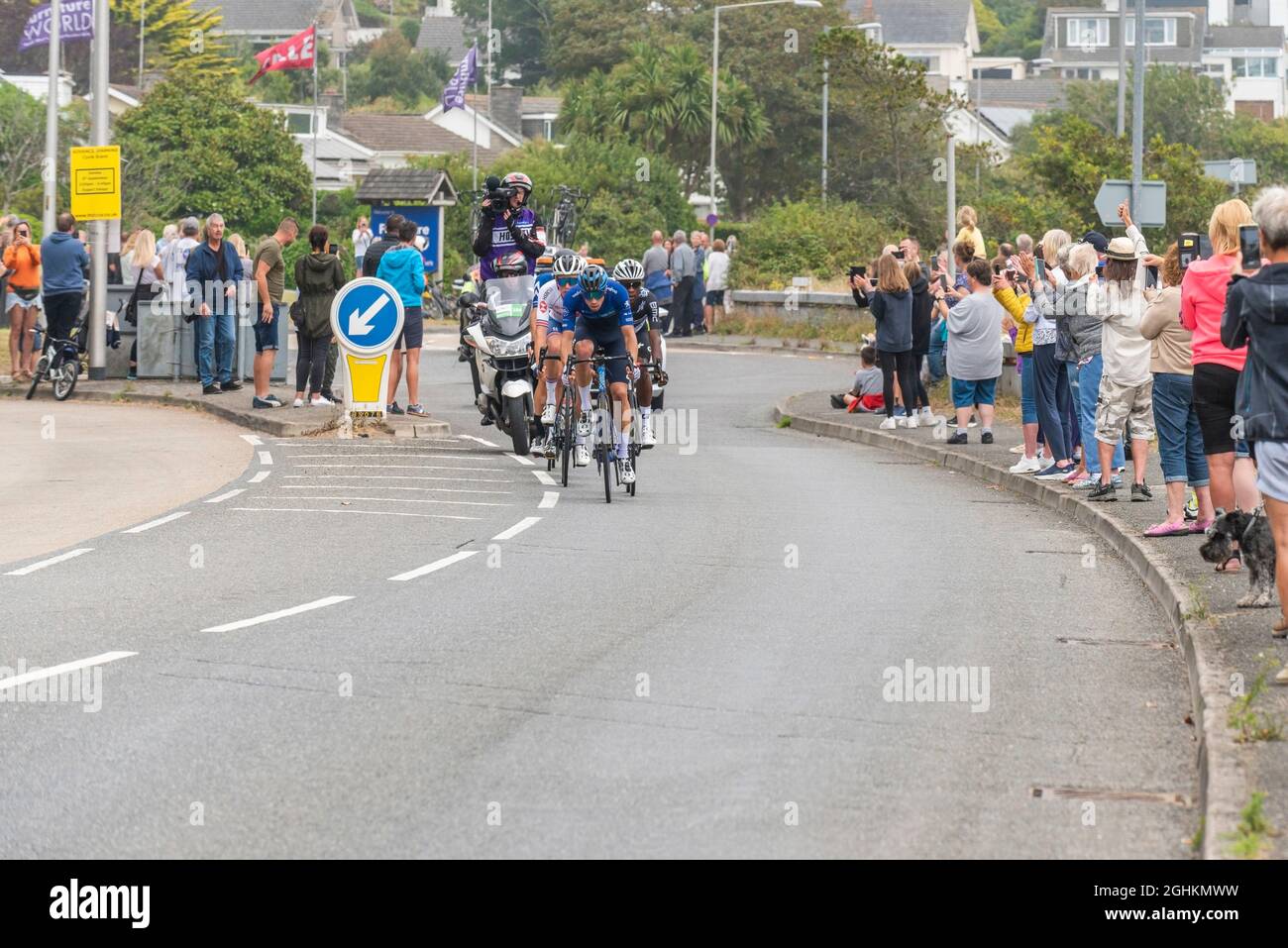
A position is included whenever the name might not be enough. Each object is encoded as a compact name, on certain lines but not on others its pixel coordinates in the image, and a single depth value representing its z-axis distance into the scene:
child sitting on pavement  25.50
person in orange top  25.56
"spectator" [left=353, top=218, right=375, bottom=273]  36.00
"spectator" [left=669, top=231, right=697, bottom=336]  39.94
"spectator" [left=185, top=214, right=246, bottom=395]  23.30
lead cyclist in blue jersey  16.09
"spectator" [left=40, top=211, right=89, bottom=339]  24.81
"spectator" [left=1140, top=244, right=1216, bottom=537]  12.67
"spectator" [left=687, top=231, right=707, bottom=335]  40.66
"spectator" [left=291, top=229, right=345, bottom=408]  21.92
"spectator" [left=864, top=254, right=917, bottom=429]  21.81
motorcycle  18.80
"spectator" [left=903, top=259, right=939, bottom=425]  22.20
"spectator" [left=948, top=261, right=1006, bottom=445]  19.64
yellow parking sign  25.86
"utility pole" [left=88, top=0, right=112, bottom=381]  25.64
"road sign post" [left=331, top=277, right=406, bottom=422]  20.14
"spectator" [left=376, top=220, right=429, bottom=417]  21.52
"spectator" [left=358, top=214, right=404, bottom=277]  21.89
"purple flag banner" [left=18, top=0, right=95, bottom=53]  44.88
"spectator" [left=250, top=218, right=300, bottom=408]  22.23
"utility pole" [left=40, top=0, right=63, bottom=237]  30.92
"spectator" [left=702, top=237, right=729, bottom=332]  40.84
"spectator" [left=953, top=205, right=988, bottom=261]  22.09
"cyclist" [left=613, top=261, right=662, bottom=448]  16.80
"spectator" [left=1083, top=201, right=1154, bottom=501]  14.39
